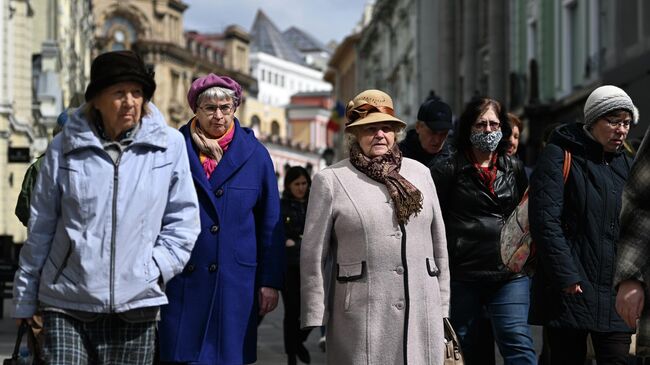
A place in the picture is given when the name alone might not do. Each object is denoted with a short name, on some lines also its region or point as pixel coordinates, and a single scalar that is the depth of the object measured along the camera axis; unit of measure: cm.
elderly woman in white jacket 958
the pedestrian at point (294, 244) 2053
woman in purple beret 1180
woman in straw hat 1163
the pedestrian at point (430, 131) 1579
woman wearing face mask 1400
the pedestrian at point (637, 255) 873
